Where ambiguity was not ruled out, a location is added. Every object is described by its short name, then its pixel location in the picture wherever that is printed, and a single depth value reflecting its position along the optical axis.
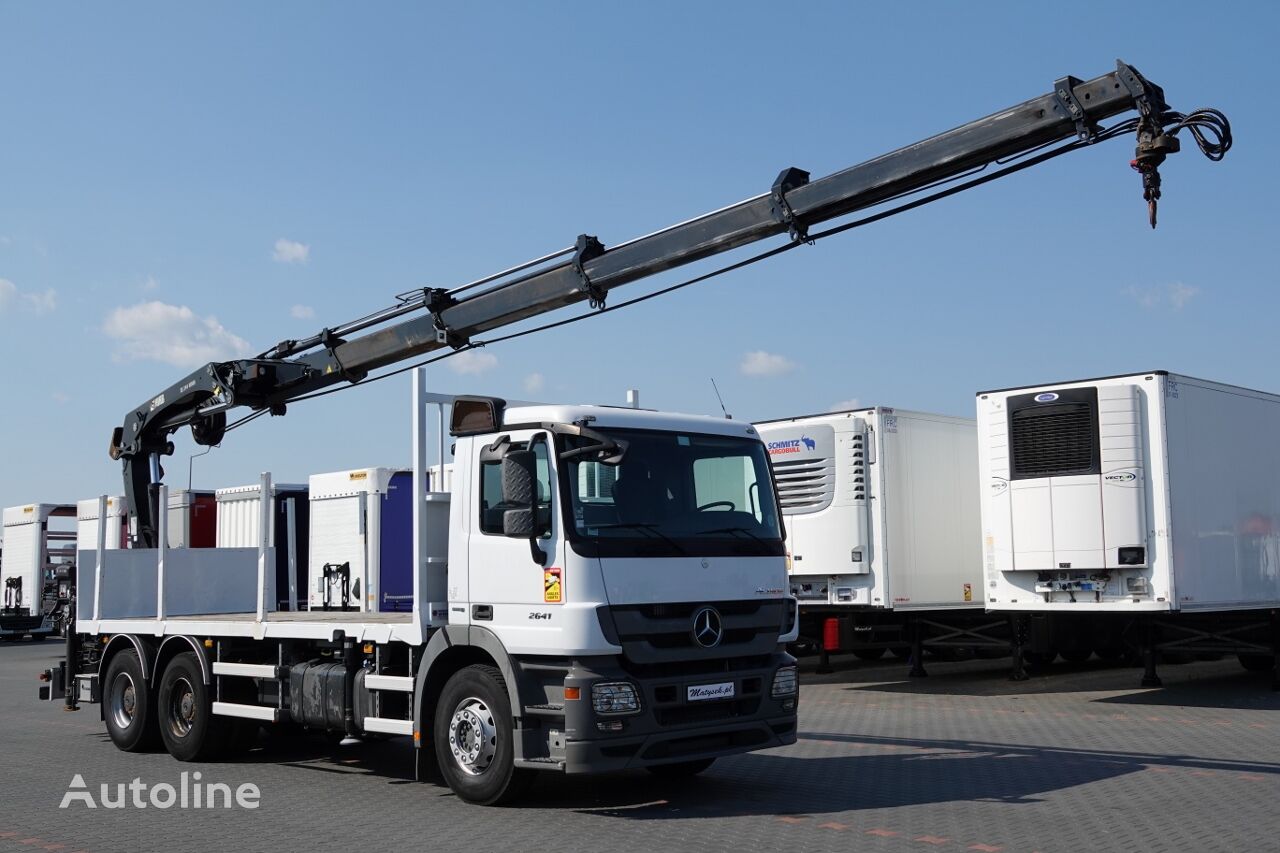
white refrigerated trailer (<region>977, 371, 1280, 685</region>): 14.62
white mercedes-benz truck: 8.48
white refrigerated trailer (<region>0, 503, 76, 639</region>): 34.00
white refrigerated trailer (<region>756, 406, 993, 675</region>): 16.89
